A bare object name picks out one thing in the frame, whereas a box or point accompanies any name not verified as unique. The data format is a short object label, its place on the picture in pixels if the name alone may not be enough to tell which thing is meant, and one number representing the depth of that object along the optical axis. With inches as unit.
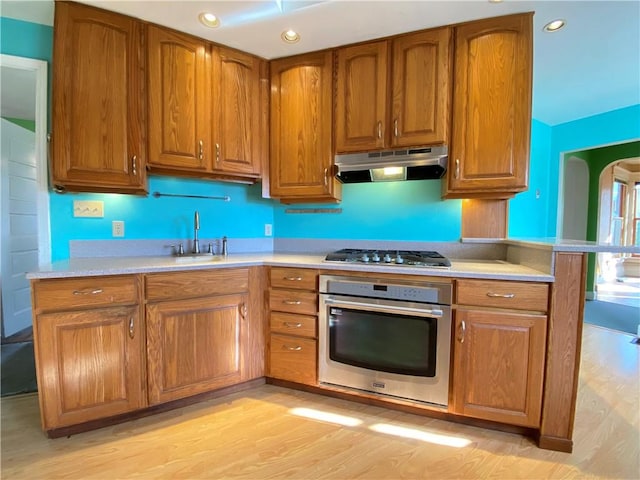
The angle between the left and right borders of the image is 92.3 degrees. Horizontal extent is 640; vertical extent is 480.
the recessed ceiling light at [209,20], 71.4
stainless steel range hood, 76.4
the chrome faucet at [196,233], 90.0
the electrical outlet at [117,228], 83.7
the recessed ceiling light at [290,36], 77.8
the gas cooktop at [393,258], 71.1
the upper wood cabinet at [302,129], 87.0
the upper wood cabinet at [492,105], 70.2
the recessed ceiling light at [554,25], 70.8
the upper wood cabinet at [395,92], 75.6
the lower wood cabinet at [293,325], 79.0
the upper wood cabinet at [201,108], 76.2
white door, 111.0
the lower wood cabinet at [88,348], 59.6
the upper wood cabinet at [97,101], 68.1
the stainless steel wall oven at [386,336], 67.9
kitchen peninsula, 60.2
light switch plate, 79.1
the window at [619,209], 235.8
